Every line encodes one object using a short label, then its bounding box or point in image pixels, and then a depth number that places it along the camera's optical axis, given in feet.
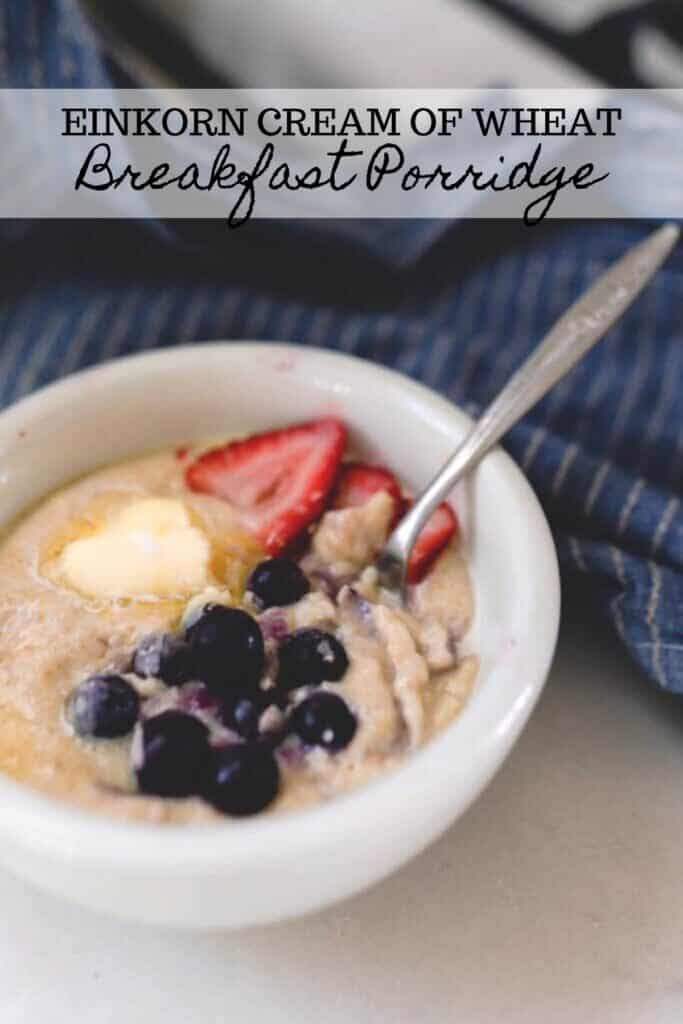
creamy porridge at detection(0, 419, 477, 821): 1.05
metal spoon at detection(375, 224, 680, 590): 1.19
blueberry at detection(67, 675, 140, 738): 1.06
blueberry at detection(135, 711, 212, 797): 1.03
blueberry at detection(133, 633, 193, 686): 1.09
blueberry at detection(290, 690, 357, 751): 1.06
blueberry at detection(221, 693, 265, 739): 1.06
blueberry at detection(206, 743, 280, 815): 1.02
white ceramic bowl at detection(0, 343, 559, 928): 0.98
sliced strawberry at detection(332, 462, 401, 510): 1.24
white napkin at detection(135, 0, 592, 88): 1.62
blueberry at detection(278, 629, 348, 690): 1.10
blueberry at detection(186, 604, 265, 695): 1.09
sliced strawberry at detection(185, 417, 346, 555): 1.22
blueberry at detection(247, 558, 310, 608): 1.15
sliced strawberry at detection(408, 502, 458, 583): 1.20
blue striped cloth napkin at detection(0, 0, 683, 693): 1.32
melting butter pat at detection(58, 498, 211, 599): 1.17
